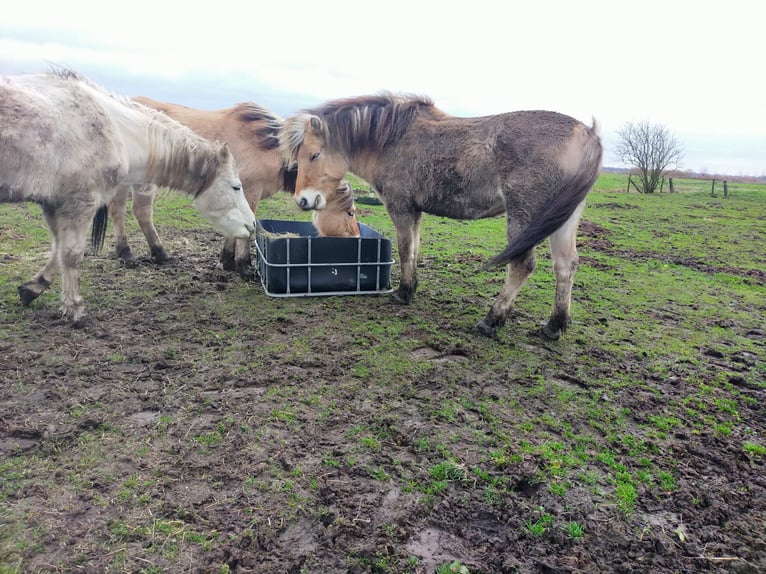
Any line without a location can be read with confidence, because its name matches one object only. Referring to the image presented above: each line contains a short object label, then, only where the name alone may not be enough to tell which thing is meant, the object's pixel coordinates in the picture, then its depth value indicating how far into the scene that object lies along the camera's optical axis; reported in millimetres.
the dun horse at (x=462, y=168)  3727
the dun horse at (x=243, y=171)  5422
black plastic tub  4688
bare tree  24812
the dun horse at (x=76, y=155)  3367
